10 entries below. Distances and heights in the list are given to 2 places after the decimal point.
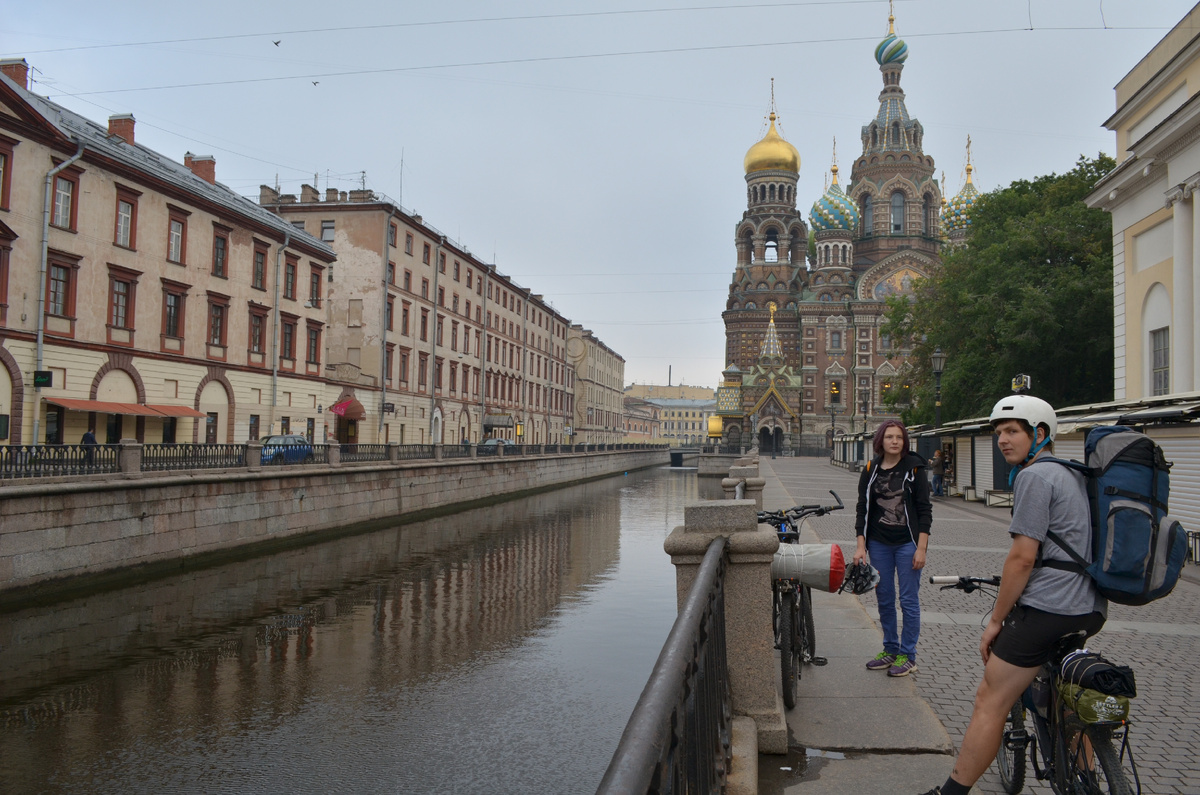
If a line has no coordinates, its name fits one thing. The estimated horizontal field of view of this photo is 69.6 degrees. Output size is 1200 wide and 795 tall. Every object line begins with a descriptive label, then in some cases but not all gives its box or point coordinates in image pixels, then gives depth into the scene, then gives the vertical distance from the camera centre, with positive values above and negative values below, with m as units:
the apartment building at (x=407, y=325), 43.06 +6.08
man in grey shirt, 3.70 -0.70
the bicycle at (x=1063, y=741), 3.60 -1.34
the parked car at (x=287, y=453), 24.78 -0.66
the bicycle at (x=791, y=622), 5.65 -1.29
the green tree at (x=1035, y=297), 32.09 +5.67
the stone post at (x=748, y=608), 4.99 -0.99
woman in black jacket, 6.50 -0.68
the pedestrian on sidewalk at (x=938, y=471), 28.59 -0.98
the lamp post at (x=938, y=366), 29.38 +2.60
